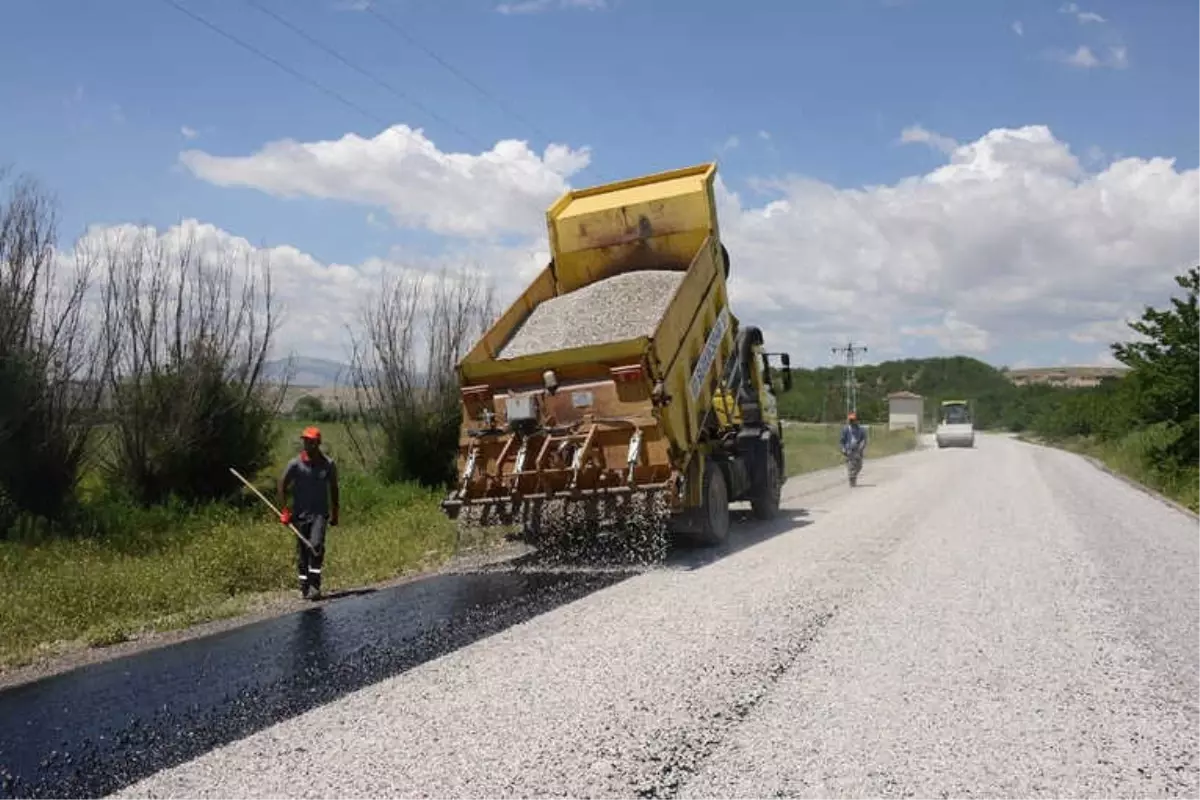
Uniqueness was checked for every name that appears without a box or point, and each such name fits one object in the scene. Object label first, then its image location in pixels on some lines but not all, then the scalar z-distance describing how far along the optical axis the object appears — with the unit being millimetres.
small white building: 70581
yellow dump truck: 9359
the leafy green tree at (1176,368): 19719
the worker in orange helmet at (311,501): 8469
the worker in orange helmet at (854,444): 20562
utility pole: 67250
